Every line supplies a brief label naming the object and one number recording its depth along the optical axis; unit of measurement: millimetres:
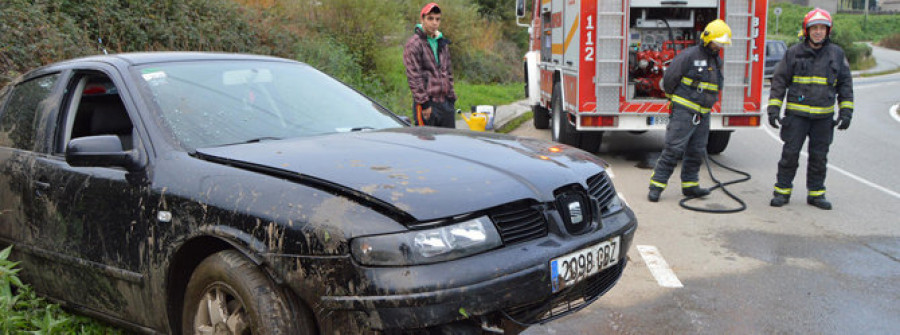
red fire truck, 9203
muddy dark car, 2559
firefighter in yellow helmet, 7398
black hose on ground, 6980
